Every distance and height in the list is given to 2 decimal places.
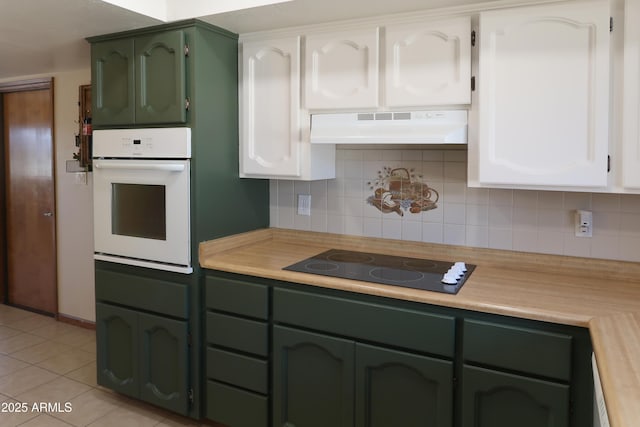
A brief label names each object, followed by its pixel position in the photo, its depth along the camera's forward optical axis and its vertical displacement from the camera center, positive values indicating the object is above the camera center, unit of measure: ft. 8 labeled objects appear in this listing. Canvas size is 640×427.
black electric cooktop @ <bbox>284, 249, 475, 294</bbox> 6.74 -1.25
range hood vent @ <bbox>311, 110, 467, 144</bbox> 7.03 +0.88
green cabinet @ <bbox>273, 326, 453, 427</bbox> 6.35 -2.71
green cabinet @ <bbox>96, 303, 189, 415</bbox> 8.32 -2.98
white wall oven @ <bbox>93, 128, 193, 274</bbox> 7.98 -0.19
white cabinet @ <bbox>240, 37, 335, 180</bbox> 8.23 +1.15
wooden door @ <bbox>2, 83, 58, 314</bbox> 13.28 -0.39
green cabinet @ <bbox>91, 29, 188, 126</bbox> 7.91 +1.78
